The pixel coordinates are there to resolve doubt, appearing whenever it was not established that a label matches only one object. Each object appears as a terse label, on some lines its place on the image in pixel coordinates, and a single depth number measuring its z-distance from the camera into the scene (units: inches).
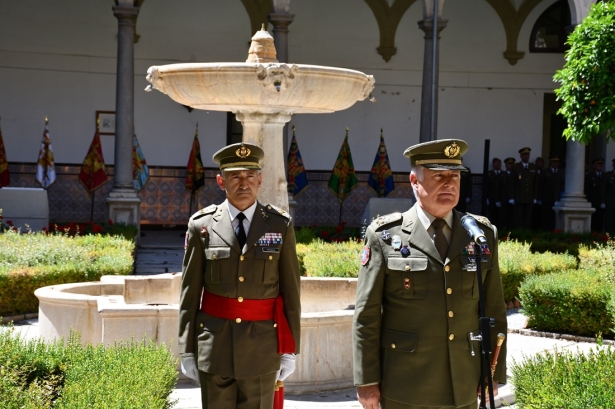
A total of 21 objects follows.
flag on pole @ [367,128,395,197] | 816.3
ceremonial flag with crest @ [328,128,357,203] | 805.9
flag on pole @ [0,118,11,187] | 745.0
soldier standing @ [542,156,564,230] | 822.5
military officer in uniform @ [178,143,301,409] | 181.5
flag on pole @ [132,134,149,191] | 766.5
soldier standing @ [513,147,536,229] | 821.2
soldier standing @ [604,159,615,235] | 816.3
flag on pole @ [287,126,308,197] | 796.0
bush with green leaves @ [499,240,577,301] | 452.4
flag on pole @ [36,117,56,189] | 741.9
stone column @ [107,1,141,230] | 645.9
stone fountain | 283.1
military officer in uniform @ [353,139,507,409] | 154.3
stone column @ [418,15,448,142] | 684.7
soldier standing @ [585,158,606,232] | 816.3
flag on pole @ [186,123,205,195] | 777.6
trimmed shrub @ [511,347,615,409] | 198.2
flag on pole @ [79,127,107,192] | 752.3
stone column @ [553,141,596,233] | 714.2
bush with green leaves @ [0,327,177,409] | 181.9
